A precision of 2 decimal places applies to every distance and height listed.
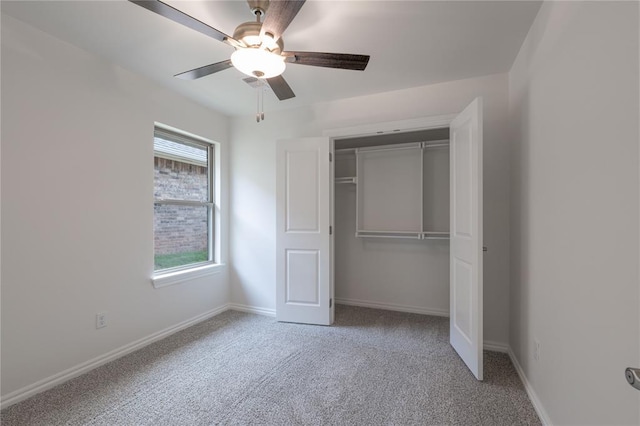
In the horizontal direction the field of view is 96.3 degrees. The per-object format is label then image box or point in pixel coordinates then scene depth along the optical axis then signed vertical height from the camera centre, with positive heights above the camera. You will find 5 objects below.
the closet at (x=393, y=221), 3.48 -0.11
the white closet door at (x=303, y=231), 3.17 -0.21
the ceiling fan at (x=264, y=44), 1.33 +0.93
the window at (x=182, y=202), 3.01 +0.12
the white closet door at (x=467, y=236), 2.10 -0.19
